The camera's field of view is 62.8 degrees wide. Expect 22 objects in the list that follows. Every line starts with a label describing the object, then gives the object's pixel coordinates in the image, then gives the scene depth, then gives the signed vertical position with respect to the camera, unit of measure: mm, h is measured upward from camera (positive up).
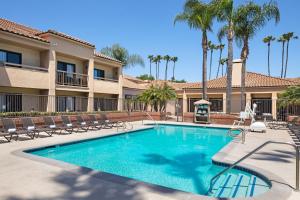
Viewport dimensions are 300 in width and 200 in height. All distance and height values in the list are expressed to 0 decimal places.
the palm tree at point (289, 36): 54756 +15563
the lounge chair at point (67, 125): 16258 -1509
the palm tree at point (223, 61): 68300 +12268
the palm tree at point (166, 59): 74875 +13927
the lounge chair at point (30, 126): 13555 -1367
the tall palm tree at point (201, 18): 24703 +8949
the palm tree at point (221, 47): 67950 +16093
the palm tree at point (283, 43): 57262 +14998
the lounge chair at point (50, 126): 15062 -1502
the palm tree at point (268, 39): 58406 +15803
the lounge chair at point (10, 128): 12414 -1376
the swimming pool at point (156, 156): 8266 -2458
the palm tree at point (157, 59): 75738 +13930
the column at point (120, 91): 27672 +1367
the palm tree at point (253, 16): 23812 +8617
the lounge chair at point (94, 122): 18266 -1467
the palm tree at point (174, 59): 76838 +14127
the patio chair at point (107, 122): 19388 -1555
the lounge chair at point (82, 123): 17422 -1487
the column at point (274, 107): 27844 -256
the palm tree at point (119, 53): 43625 +8939
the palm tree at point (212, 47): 68494 +16138
